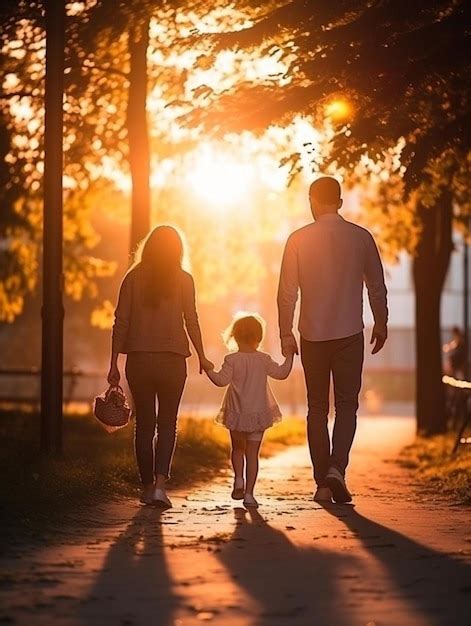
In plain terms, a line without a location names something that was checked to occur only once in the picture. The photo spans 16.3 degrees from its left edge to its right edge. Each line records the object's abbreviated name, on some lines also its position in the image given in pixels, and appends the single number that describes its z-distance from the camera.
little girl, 11.42
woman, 10.99
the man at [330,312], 11.04
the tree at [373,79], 12.33
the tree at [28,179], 24.62
